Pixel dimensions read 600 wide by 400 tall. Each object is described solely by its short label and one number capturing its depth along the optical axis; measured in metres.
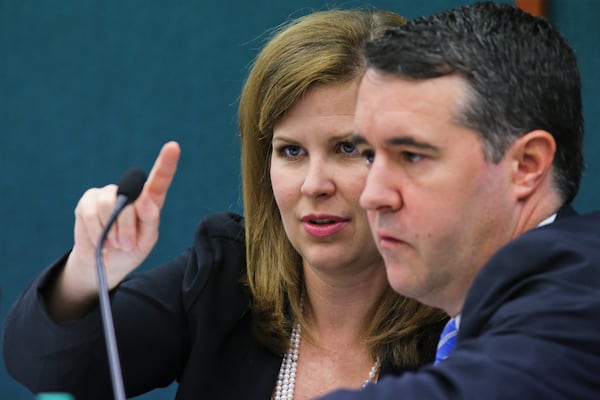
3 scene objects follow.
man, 2.88
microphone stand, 2.90
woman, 3.20
